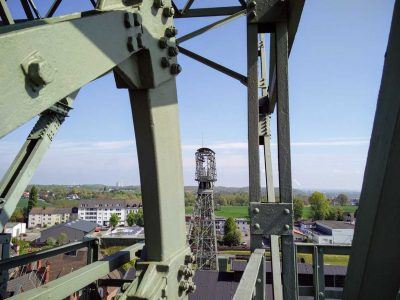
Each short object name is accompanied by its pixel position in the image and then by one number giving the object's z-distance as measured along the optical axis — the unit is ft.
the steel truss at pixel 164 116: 3.15
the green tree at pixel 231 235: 172.86
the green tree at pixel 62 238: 168.96
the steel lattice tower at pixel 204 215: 90.38
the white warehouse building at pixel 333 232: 171.23
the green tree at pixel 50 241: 167.48
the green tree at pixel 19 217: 289.53
